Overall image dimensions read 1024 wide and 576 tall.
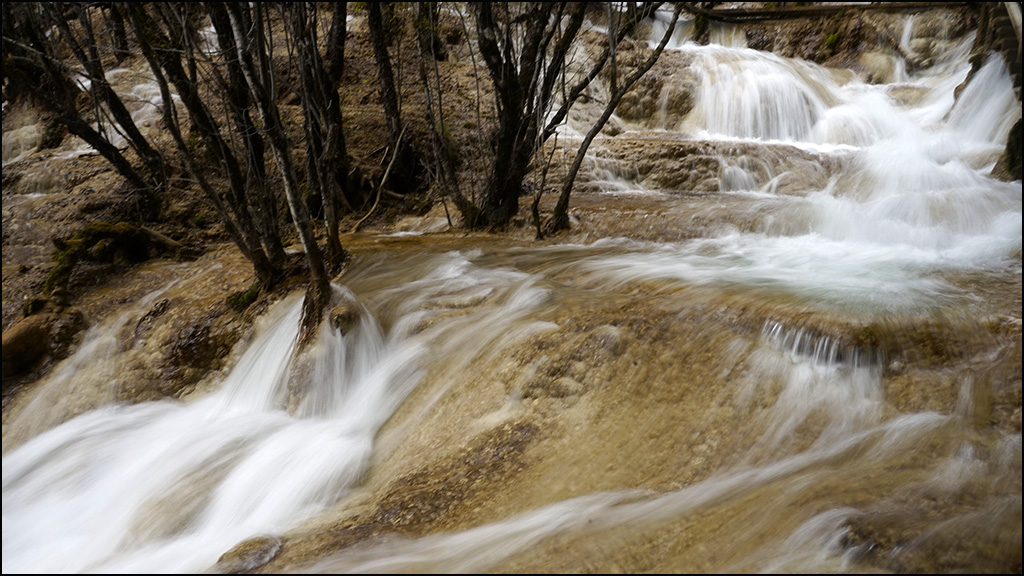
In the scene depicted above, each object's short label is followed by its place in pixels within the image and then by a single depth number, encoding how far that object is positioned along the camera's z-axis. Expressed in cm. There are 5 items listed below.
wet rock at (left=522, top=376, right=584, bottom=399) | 388
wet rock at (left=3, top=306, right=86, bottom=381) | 555
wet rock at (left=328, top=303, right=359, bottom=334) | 498
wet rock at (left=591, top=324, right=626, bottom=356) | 403
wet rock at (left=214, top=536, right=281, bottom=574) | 305
